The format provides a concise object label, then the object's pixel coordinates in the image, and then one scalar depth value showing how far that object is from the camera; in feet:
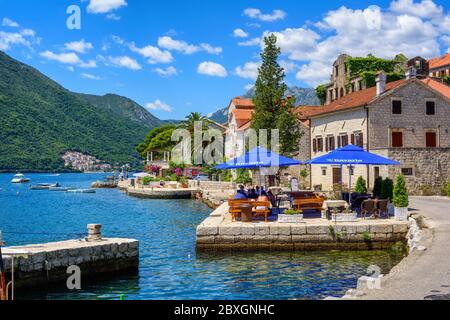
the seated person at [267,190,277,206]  86.69
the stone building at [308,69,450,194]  121.08
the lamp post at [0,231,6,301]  31.40
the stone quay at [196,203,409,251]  65.92
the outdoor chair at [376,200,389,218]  73.77
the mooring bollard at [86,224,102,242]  57.06
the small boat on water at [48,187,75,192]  292.28
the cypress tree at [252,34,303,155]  127.13
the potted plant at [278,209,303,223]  69.41
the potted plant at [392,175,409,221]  70.44
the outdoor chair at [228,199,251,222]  72.18
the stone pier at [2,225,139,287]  48.29
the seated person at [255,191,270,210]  73.18
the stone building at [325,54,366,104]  191.83
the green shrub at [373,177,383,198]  84.53
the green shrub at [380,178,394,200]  81.92
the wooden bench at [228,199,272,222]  72.08
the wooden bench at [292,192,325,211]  75.15
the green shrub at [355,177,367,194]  95.91
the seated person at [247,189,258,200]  84.12
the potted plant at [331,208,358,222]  70.28
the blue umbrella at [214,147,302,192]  79.00
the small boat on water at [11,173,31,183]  428.56
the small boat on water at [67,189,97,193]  262.67
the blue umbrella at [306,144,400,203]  76.13
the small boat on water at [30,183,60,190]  323.12
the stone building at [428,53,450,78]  252.48
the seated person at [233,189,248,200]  76.97
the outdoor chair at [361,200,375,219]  73.56
